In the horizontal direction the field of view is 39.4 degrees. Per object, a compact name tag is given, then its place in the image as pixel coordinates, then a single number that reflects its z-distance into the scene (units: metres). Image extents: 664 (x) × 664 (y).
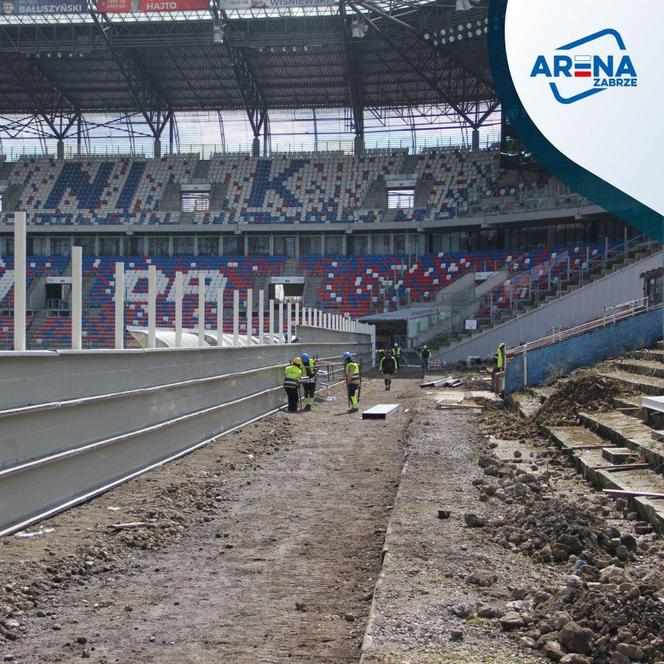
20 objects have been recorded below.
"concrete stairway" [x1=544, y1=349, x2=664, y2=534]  8.88
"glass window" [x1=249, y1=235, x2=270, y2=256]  61.59
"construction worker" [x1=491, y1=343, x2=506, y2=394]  27.42
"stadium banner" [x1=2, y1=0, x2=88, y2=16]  51.37
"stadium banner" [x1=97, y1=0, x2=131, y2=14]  49.53
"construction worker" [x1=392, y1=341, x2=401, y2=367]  43.26
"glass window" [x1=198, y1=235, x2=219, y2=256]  61.88
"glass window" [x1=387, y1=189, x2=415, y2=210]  61.62
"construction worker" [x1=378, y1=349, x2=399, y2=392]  32.38
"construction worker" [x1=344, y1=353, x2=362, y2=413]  22.70
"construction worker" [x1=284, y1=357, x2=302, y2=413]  21.97
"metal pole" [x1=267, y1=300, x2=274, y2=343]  20.48
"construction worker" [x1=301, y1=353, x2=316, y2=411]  23.52
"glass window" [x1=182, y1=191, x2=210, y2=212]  63.78
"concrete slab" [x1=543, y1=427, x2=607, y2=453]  12.59
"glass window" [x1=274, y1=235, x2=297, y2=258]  61.44
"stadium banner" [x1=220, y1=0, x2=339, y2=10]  49.53
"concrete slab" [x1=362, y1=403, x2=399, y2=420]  21.31
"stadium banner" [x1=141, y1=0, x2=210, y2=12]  49.69
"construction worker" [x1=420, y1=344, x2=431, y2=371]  44.09
